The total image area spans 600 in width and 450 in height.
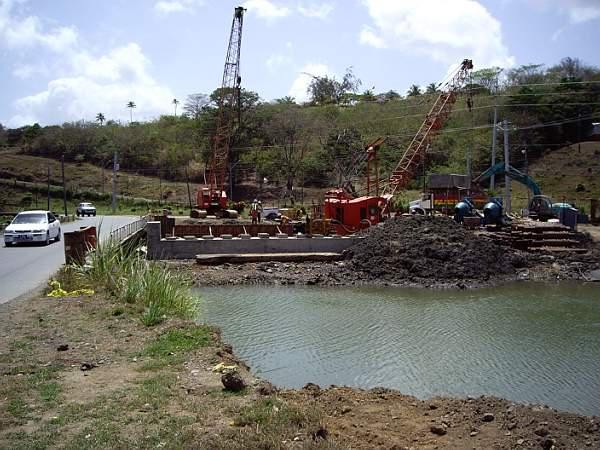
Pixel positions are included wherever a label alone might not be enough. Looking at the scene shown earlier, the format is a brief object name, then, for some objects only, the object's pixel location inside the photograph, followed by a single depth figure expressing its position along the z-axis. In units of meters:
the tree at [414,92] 103.49
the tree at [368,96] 98.24
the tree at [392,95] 100.81
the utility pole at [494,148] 48.92
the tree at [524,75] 88.67
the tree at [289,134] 74.25
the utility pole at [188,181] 65.89
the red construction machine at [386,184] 33.34
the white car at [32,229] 25.83
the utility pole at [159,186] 70.58
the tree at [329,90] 100.69
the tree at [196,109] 90.05
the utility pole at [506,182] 42.11
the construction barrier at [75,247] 17.97
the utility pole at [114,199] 60.56
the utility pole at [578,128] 70.43
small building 45.84
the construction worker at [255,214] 37.88
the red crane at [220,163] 49.16
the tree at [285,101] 87.32
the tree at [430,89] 96.93
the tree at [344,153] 64.69
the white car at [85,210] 57.56
